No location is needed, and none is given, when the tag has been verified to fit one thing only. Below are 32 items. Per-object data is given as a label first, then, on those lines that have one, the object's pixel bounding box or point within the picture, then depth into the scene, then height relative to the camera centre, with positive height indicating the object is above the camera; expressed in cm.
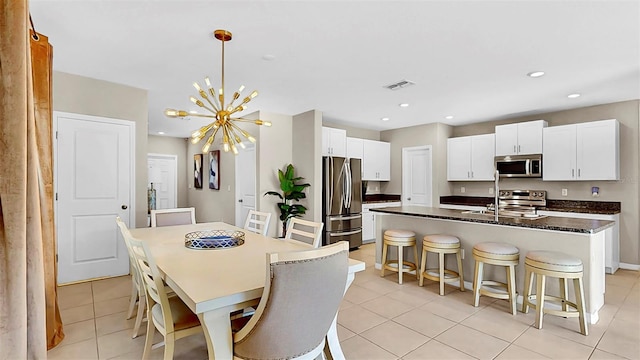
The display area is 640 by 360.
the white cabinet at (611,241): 417 -80
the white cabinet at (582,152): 437 +42
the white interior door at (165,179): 821 +4
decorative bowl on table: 240 -46
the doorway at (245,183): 565 -4
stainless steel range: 514 -32
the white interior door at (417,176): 635 +10
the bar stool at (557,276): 257 -80
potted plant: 530 -22
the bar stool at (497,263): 296 -77
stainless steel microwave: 500 +25
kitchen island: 278 -55
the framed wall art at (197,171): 766 +23
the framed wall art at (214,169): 676 +24
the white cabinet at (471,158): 564 +42
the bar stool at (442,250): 344 -75
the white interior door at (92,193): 364 -15
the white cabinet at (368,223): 611 -82
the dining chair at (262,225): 313 -45
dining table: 147 -52
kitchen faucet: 338 -18
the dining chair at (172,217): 354 -42
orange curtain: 98 -9
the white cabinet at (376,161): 654 +42
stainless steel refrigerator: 538 -34
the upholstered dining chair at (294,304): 137 -56
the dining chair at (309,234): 238 -41
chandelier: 259 +52
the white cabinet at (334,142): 575 +71
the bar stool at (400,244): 381 -76
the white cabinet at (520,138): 502 +70
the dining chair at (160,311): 172 -78
